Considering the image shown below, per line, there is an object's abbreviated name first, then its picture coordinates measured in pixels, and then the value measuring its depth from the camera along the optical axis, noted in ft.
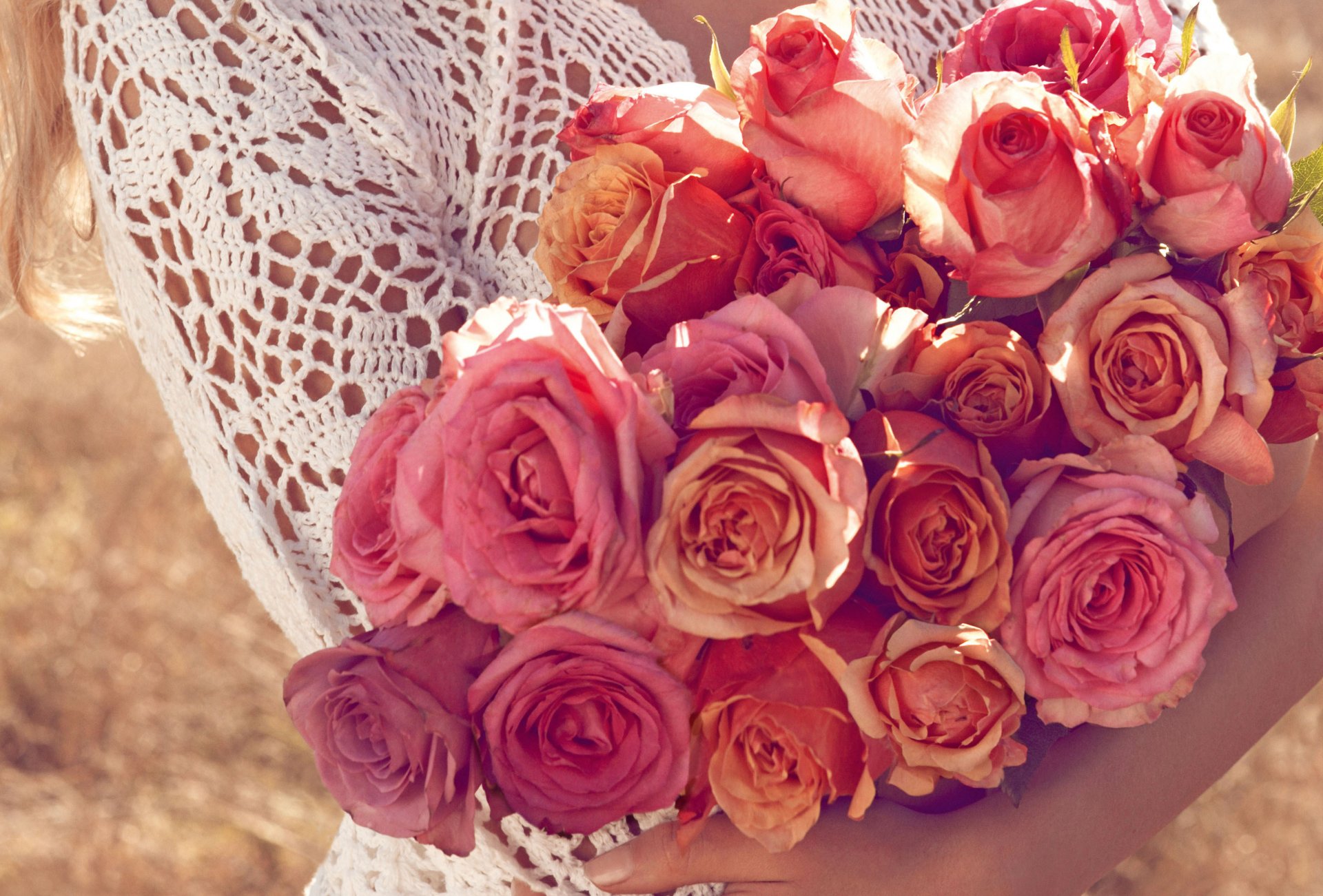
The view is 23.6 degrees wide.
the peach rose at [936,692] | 3.46
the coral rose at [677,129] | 3.76
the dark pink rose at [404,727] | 3.47
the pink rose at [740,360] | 3.43
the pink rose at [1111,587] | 3.47
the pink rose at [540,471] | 3.33
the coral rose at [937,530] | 3.46
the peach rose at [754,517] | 3.34
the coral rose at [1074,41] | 3.82
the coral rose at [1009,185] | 3.54
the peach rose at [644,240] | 3.68
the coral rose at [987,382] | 3.56
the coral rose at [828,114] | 3.66
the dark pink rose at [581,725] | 3.43
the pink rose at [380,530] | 3.50
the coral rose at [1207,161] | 3.57
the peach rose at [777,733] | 3.48
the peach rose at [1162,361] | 3.55
